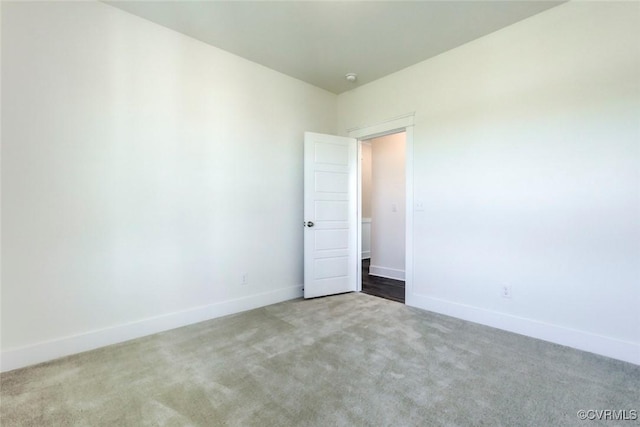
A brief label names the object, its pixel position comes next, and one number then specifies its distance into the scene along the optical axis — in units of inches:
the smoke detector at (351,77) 143.1
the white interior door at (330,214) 145.1
